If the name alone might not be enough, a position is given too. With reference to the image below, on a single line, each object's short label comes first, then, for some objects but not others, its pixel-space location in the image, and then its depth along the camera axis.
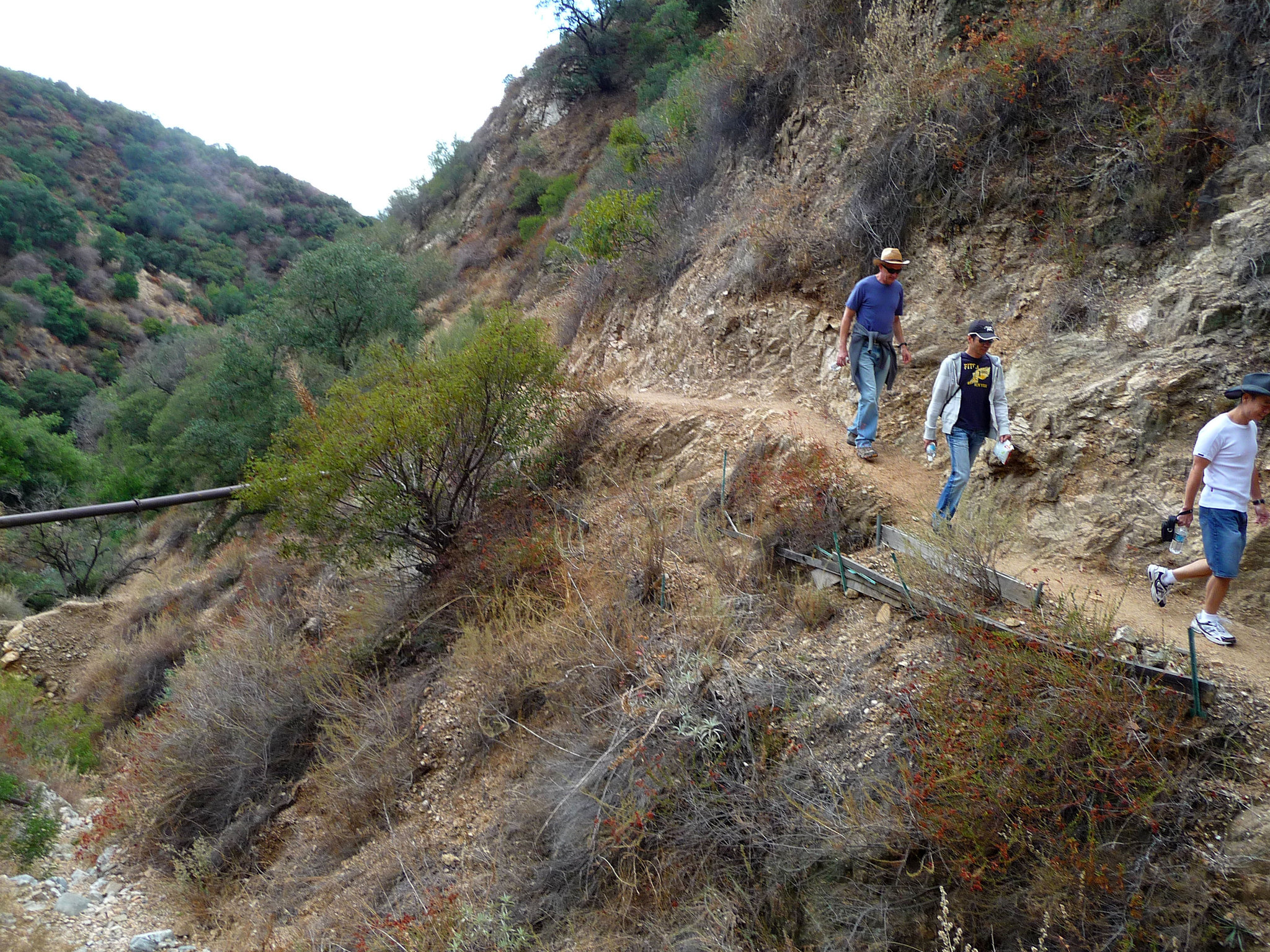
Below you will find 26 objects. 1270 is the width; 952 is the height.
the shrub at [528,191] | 26.59
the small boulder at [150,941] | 5.60
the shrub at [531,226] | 24.50
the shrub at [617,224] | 12.44
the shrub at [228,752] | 6.96
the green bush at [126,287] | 40.91
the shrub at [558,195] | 23.92
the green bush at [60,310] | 36.19
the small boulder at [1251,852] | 2.79
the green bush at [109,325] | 38.28
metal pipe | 11.59
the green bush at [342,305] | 18.64
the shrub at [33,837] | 6.63
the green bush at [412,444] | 7.56
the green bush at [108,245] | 42.44
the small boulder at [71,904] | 6.05
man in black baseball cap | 5.10
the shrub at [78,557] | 18.09
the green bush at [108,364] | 36.31
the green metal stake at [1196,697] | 3.29
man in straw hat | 6.25
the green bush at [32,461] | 22.52
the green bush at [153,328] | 39.25
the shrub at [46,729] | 9.00
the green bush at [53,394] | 32.91
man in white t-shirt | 3.81
